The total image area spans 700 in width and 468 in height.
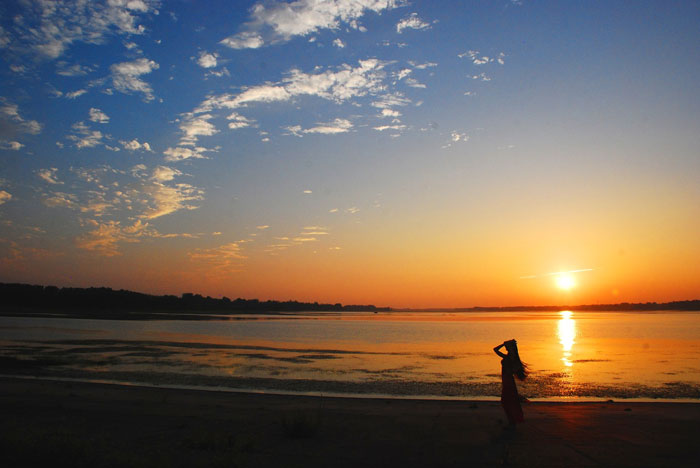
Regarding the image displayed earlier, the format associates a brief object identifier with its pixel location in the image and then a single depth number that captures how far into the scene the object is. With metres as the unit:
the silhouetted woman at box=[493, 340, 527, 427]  12.66
